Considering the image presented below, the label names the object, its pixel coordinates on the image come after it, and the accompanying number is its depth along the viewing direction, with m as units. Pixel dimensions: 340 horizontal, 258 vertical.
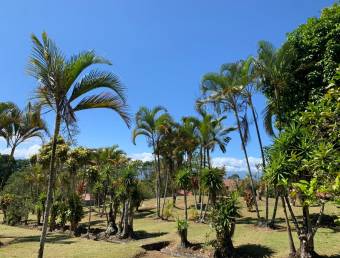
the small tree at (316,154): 4.06
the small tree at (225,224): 14.39
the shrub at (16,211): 30.06
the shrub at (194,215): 23.96
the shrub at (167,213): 25.76
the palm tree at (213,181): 19.22
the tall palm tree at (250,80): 16.25
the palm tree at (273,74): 14.44
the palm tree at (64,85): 8.20
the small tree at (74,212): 23.48
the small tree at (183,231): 16.11
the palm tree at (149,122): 27.08
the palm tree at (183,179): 22.92
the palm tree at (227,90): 18.00
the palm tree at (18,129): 15.06
